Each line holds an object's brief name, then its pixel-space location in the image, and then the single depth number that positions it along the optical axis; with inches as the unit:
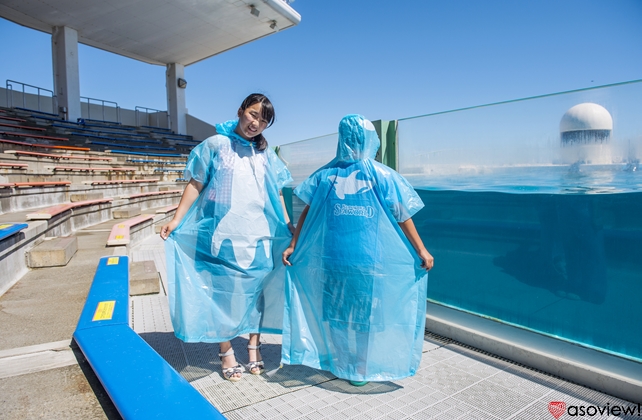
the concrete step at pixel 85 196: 315.0
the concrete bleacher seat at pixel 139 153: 627.2
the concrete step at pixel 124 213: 320.2
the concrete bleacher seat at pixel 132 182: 373.7
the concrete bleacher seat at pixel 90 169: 382.9
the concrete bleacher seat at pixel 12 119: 572.2
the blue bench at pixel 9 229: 118.9
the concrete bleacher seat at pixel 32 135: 476.8
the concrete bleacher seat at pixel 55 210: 182.4
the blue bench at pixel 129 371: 52.9
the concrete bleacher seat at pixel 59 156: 381.7
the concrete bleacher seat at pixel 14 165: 307.8
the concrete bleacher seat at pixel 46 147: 430.0
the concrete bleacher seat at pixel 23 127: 533.4
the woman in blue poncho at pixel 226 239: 87.5
